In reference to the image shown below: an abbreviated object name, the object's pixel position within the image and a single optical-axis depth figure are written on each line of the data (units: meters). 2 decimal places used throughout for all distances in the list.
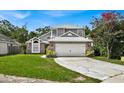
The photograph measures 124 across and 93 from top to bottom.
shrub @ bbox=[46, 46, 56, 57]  9.66
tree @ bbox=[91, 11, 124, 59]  8.98
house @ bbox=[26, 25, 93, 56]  10.36
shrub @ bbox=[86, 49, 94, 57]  10.29
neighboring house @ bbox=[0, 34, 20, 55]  11.05
